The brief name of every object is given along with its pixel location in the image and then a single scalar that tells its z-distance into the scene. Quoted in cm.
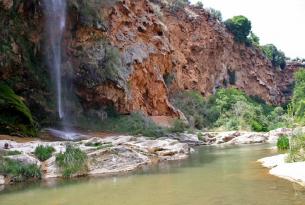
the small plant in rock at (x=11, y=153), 1354
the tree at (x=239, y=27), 5858
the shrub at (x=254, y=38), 6496
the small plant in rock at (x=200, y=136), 2996
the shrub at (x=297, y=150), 1252
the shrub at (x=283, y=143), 1923
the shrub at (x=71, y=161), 1350
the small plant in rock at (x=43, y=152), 1402
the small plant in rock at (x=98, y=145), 1543
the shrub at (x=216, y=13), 5738
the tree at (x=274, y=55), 6890
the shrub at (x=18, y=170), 1268
